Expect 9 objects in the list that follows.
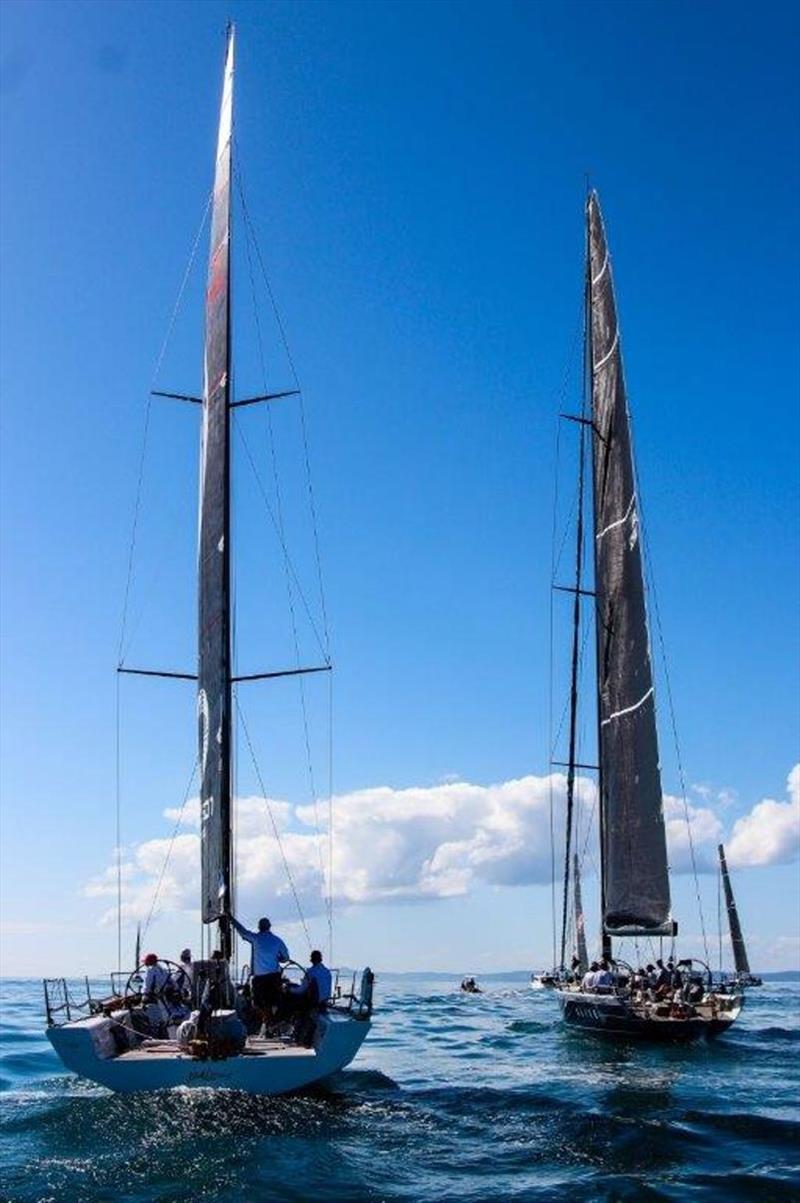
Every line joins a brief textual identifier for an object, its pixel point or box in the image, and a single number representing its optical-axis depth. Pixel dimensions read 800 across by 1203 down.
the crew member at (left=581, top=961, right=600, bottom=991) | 32.18
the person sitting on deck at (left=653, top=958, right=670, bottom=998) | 30.38
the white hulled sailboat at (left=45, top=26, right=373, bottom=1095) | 17.11
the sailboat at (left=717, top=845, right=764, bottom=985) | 74.88
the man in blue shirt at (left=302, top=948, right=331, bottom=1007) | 20.34
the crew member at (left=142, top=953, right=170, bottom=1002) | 21.55
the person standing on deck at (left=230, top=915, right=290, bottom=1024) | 20.14
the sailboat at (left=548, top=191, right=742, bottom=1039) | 29.59
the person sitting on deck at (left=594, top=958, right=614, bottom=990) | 32.34
